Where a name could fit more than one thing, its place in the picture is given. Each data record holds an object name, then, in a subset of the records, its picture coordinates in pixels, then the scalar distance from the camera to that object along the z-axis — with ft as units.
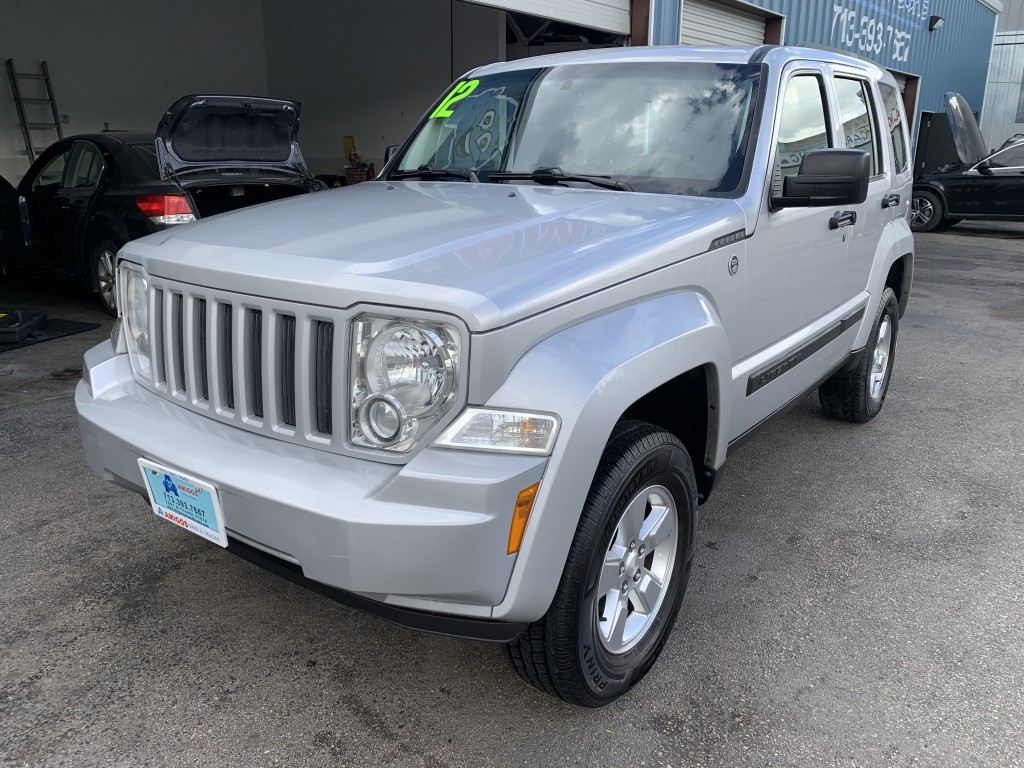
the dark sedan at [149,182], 19.47
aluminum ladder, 37.47
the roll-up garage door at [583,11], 23.38
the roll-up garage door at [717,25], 32.14
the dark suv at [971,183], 41.45
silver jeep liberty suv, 5.72
